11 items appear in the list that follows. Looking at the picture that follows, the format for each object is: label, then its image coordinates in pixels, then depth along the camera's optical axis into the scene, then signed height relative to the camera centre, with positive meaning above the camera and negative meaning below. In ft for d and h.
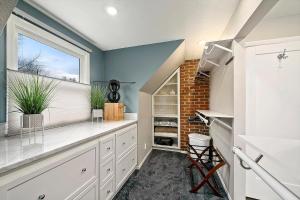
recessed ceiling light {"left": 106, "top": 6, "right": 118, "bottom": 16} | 4.59 +3.23
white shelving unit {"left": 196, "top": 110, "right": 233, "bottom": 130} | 4.60 -0.96
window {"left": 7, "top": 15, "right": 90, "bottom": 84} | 4.01 +1.82
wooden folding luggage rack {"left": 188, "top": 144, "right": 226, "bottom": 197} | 5.41 -3.55
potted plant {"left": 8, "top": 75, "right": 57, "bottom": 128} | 3.39 -0.01
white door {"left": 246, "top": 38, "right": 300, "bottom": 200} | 4.61 +0.08
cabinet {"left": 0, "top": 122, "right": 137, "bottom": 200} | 2.21 -1.74
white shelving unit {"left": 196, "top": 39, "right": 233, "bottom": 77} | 4.73 +2.05
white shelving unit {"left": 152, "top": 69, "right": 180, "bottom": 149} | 10.57 -1.02
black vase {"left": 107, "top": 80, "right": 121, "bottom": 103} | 7.19 +0.44
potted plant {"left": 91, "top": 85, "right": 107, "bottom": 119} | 6.84 +0.07
